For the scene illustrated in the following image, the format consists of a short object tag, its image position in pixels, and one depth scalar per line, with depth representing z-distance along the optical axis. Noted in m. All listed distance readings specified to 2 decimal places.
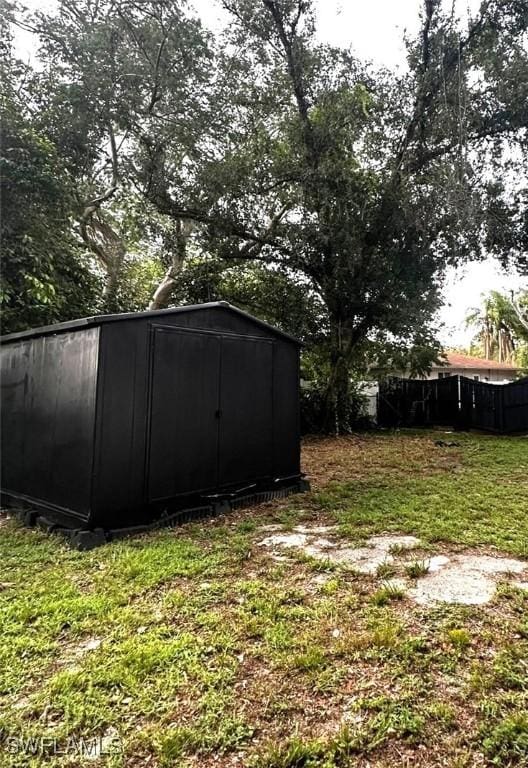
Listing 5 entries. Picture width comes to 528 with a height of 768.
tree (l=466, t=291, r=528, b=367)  20.60
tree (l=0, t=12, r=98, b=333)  5.69
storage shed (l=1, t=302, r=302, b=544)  3.24
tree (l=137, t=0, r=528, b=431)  7.32
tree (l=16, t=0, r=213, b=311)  7.14
